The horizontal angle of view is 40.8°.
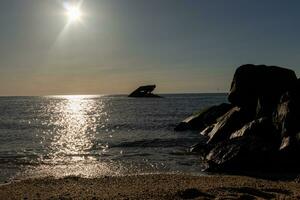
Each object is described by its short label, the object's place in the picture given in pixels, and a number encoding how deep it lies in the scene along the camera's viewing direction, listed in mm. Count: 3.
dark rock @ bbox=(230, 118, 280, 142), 26330
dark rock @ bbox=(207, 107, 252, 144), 34125
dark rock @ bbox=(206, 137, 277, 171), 22234
